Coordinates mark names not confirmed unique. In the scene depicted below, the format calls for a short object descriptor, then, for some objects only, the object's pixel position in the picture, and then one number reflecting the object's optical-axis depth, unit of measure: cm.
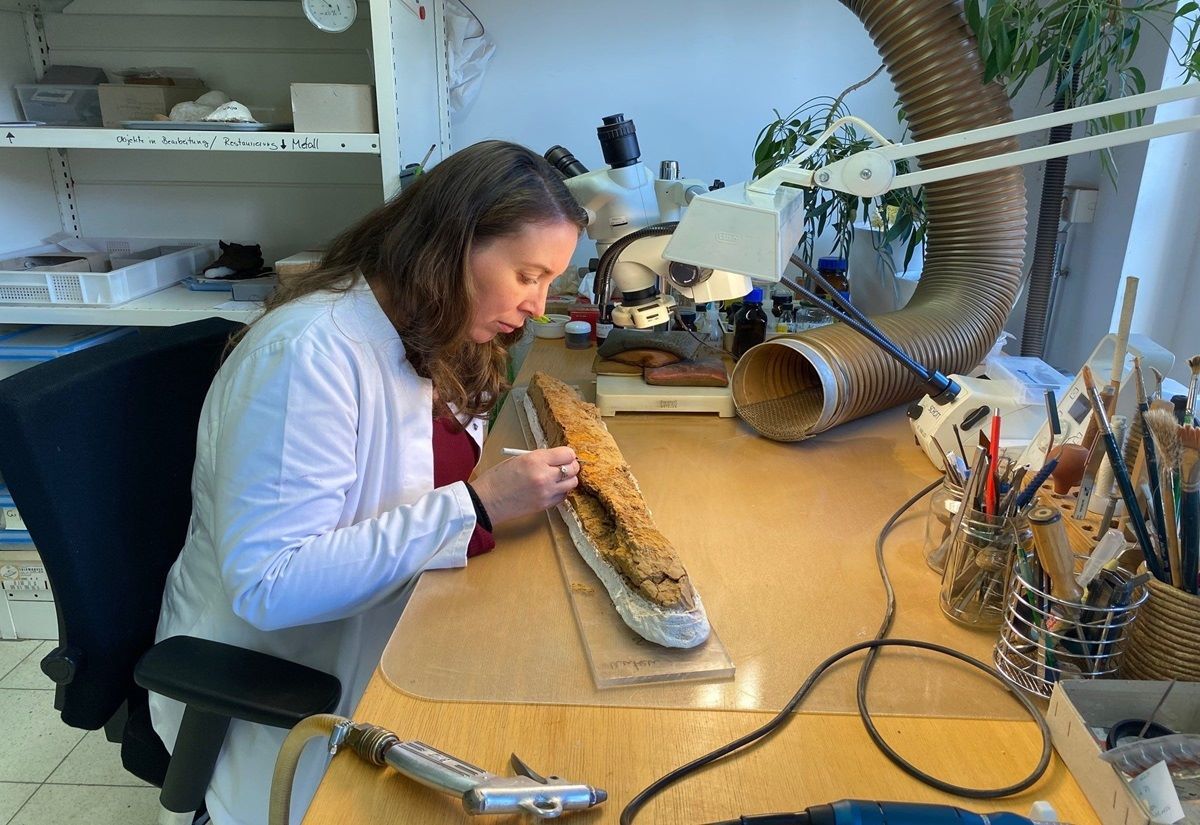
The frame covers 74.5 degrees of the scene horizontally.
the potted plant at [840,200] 175
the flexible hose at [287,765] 68
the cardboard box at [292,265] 183
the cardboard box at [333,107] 169
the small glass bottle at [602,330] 184
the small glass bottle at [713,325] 183
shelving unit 173
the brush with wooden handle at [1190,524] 66
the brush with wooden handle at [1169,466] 68
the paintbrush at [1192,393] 77
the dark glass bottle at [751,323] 167
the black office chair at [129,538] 87
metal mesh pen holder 69
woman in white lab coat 90
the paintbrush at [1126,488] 70
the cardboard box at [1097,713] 62
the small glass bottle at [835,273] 185
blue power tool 55
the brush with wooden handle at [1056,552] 69
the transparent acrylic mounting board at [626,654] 75
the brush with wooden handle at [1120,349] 88
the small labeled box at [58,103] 192
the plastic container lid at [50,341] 189
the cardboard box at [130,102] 182
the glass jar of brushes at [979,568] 83
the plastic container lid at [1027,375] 128
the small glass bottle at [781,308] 183
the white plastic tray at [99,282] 181
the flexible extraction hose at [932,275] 134
